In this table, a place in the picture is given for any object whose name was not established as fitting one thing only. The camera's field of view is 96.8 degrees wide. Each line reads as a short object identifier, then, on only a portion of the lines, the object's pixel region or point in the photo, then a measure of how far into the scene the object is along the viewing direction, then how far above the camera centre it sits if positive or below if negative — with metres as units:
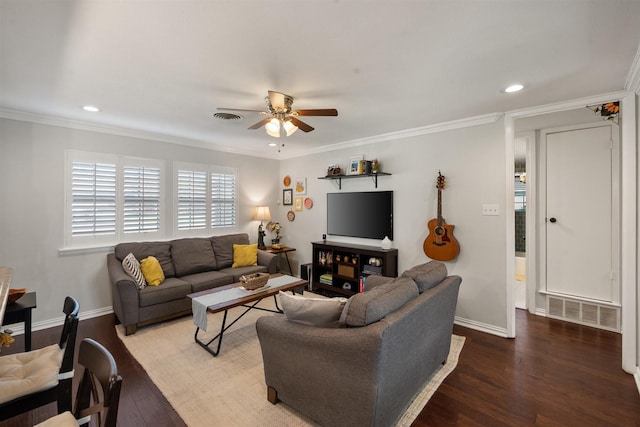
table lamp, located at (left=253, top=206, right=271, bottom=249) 5.24 +0.00
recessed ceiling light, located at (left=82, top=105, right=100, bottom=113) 3.04 +1.17
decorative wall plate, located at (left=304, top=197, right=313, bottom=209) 5.24 +0.26
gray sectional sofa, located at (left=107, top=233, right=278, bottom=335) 3.17 -0.80
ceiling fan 2.41 +0.92
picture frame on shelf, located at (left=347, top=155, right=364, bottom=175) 4.32 +0.80
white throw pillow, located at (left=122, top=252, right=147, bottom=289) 3.40 -0.65
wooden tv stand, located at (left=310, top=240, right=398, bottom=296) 3.94 -0.70
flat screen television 4.16 +0.05
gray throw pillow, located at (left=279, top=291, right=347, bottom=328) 1.82 -0.60
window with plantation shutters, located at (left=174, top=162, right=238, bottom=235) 4.50 +0.32
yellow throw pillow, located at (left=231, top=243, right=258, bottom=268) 4.53 -0.63
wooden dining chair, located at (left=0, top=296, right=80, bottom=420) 1.33 -0.81
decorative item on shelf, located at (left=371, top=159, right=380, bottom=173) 4.16 +0.75
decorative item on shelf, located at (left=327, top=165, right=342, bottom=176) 4.63 +0.77
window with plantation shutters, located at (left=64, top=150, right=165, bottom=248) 3.56 +0.24
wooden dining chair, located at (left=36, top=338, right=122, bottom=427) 0.91 -0.61
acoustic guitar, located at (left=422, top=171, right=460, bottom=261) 3.50 -0.27
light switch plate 3.24 +0.10
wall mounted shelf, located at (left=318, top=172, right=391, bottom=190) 4.17 +0.64
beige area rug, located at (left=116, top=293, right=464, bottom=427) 1.95 -1.34
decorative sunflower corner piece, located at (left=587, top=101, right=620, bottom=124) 3.02 +1.18
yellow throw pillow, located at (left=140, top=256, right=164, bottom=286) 3.52 -0.69
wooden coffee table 2.74 -0.84
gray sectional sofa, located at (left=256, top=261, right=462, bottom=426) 1.56 -0.84
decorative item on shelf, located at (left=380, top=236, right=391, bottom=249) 4.02 -0.36
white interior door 3.39 +0.08
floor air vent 3.34 -1.16
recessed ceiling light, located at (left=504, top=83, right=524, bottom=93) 2.48 +1.16
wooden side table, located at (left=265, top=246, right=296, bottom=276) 5.05 -0.60
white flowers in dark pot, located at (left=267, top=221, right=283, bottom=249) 5.52 -0.24
